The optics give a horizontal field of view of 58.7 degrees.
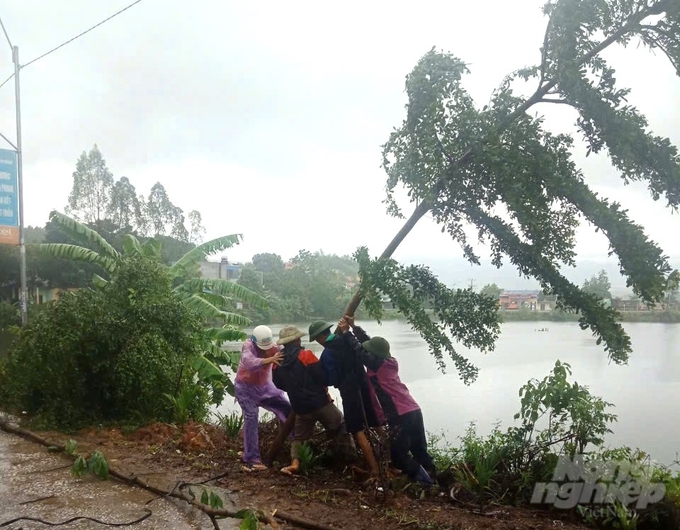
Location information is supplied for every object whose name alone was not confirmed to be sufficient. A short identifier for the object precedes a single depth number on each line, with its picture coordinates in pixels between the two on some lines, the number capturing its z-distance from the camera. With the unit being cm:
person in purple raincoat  570
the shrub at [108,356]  710
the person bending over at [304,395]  543
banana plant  1150
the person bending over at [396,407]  521
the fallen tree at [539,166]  457
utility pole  1216
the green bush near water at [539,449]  499
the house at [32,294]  2837
